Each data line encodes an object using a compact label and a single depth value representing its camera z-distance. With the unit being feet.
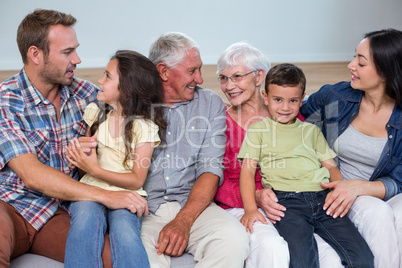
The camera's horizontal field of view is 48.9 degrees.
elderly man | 6.24
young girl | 5.63
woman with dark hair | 6.29
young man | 6.01
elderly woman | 7.32
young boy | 6.32
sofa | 5.93
